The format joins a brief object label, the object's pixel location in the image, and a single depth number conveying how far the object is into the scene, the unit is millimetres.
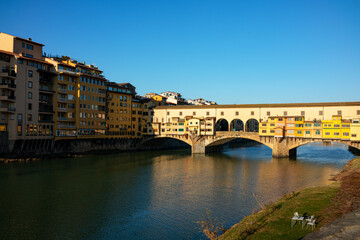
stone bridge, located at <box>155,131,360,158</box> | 63469
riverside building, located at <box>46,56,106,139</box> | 64375
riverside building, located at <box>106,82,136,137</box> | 76438
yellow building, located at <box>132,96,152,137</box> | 84062
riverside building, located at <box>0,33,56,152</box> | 54406
